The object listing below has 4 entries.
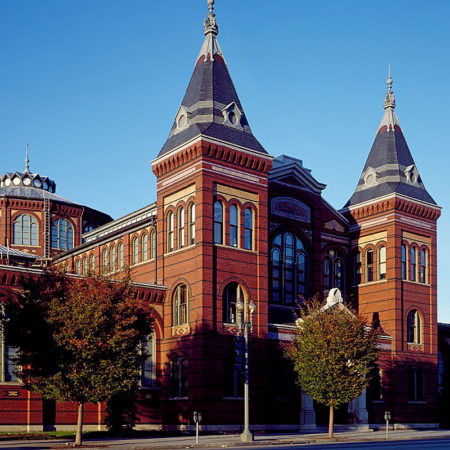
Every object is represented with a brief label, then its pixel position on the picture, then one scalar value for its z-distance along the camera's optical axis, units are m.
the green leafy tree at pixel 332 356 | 39.28
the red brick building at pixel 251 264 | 41.06
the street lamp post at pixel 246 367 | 33.69
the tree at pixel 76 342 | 30.55
